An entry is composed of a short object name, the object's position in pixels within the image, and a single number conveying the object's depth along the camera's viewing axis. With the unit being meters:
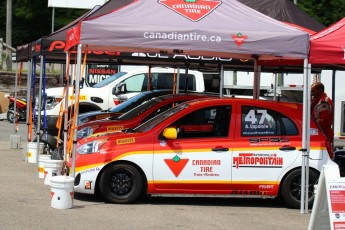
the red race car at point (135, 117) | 12.37
